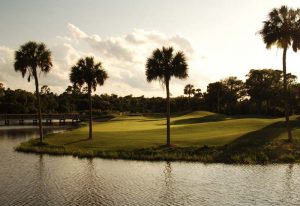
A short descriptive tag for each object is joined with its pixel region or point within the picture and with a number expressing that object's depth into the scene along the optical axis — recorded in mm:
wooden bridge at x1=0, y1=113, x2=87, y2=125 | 149625
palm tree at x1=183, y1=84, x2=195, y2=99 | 191000
